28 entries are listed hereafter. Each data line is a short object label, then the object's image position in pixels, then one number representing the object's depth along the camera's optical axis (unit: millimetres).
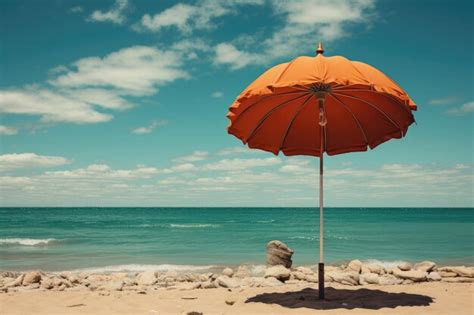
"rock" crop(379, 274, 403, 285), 9117
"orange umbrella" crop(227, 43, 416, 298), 5711
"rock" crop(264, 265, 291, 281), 9812
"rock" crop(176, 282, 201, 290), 9386
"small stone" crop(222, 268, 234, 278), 13362
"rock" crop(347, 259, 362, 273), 12106
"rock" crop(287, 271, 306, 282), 10109
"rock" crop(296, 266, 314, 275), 10998
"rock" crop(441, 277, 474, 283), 9727
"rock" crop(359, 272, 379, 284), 9172
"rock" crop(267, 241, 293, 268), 13586
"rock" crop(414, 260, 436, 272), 11258
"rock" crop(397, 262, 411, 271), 11144
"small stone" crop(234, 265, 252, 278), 12884
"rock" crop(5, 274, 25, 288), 10540
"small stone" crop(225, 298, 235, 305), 7242
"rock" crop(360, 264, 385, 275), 11416
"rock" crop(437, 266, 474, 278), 10430
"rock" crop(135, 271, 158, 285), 10641
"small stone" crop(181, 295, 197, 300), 7973
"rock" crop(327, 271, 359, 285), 9155
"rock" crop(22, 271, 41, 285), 10906
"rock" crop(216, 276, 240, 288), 9422
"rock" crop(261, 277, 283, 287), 9196
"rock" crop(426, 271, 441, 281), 9717
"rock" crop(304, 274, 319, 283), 9678
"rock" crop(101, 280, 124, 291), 9586
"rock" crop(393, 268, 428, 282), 9492
